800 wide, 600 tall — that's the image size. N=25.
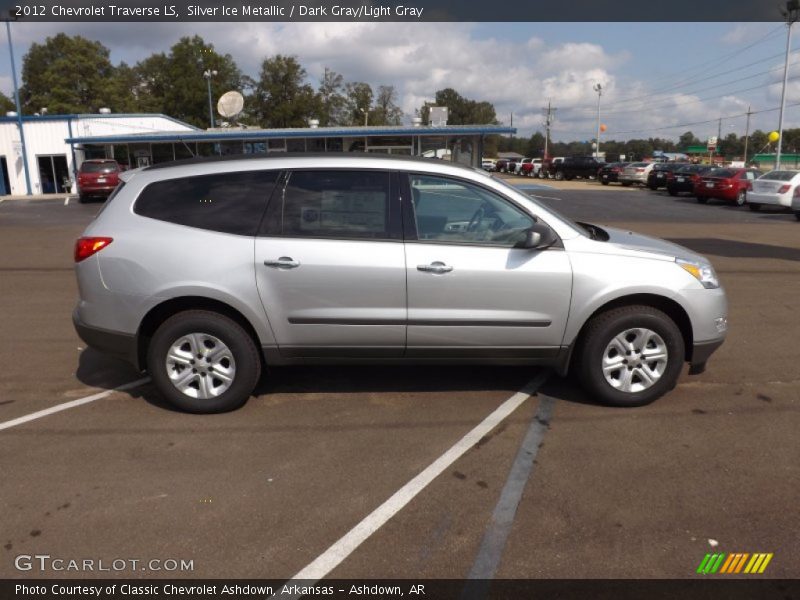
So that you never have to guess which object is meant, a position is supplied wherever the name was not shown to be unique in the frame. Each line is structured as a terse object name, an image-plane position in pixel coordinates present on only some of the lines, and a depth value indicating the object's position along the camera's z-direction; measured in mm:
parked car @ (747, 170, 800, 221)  21828
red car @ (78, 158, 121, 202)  27844
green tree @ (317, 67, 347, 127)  83312
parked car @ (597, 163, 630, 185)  39469
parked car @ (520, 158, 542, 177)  53031
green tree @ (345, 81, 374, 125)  86438
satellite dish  32031
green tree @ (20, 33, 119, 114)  66188
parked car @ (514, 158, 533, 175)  57250
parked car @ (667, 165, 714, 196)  30336
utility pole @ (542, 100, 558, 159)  86625
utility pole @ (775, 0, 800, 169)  32672
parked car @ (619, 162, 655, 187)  38000
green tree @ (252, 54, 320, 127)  76438
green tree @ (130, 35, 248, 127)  77938
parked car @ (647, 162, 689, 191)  34194
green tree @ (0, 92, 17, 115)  77800
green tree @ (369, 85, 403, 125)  91688
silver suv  4402
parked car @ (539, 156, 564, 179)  48625
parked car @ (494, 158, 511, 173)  64438
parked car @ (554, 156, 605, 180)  46156
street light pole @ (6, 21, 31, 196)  33703
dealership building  32125
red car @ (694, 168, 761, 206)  25391
